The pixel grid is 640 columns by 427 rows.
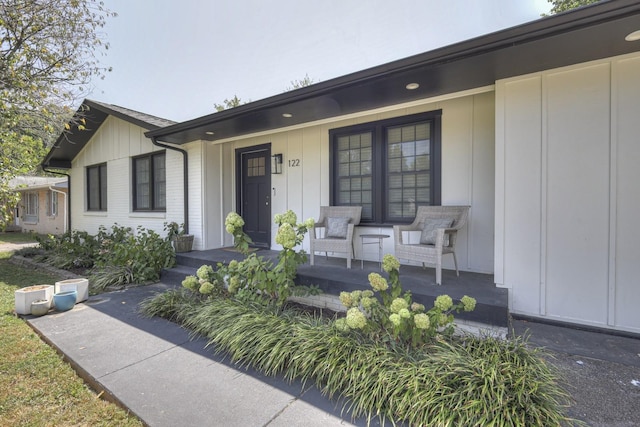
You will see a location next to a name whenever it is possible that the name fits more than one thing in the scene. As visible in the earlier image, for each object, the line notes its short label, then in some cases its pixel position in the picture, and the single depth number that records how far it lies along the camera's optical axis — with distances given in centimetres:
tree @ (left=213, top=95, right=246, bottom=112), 1980
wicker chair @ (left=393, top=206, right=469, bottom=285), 324
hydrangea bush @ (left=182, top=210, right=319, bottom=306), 312
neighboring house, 1291
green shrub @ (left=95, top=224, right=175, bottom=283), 502
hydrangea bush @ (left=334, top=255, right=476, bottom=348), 213
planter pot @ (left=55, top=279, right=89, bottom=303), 391
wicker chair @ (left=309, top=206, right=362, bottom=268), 400
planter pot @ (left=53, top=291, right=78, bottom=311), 369
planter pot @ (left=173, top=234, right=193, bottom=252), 564
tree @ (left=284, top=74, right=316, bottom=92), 1825
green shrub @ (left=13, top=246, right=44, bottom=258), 729
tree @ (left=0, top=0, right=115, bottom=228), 412
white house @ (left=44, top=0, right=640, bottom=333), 269
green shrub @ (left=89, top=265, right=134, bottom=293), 476
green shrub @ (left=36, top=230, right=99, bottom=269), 612
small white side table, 418
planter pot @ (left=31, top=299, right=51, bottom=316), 353
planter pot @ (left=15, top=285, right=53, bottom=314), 357
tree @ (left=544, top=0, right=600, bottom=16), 925
